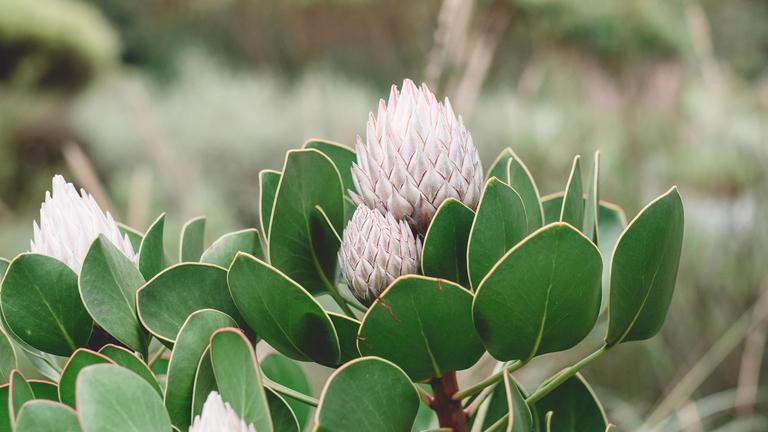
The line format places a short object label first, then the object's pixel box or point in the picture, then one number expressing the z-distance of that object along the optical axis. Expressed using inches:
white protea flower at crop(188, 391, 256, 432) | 43.0
